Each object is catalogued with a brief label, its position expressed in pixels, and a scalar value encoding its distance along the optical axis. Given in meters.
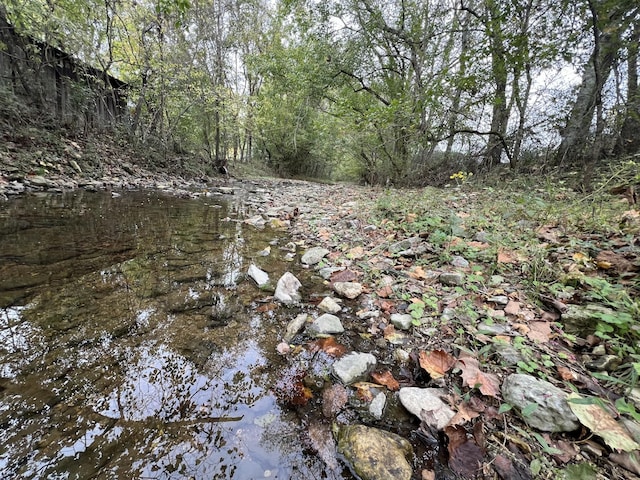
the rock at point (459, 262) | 2.25
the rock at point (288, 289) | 2.07
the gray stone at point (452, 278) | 1.99
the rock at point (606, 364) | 1.15
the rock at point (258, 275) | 2.32
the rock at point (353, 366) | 1.33
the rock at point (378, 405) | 1.15
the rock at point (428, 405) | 1.09
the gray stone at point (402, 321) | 1.69
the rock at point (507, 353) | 1.28
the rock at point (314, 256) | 2.84
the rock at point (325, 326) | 1.69
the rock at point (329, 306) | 1.94
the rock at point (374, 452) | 0.92
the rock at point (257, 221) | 4.31
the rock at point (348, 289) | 2.14
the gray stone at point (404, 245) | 2.77
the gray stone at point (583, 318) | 1.36
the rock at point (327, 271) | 2.50
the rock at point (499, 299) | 1.71
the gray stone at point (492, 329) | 1.44
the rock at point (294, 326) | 1.64
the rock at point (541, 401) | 0.99
